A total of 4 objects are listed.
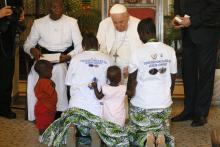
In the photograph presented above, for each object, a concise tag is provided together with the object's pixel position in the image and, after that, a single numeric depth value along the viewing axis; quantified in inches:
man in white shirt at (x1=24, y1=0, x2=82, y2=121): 222.7
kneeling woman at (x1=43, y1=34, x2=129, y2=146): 181.3
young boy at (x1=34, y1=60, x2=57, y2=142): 196.5
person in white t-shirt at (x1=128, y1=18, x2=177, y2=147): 179.3
